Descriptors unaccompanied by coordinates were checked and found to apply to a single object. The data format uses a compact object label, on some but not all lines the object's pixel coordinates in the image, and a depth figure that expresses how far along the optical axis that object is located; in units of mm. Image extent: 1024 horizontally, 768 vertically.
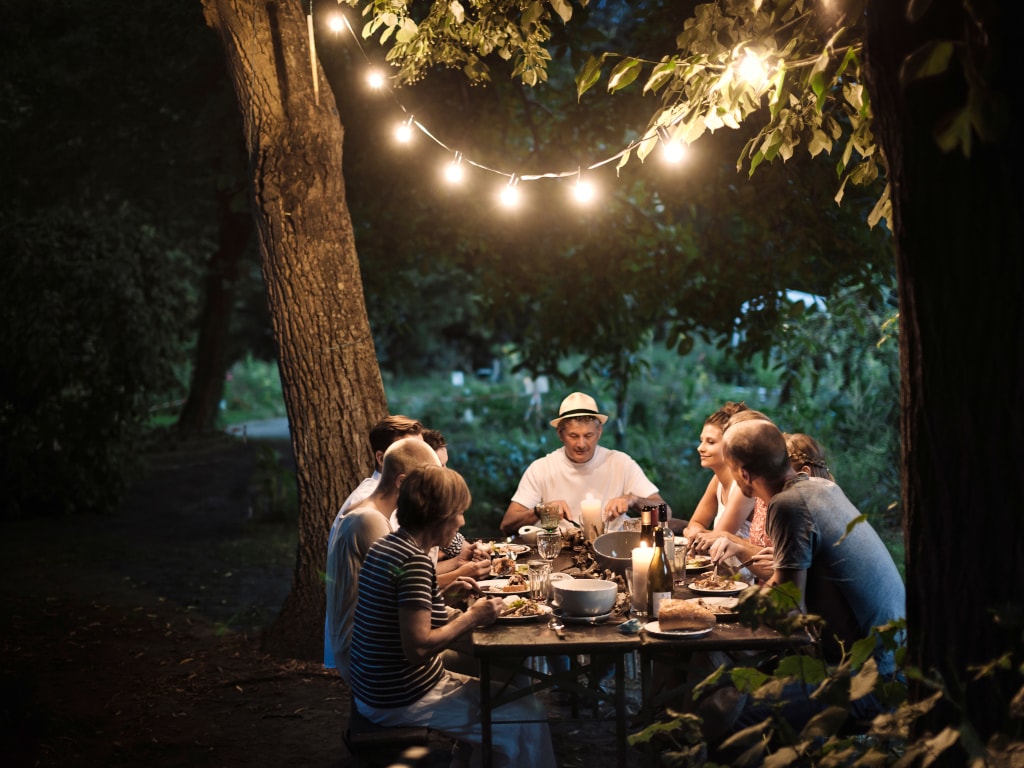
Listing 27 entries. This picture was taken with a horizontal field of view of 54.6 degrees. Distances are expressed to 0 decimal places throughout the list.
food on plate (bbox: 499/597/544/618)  3586
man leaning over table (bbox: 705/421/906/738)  3443
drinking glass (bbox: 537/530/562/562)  4191
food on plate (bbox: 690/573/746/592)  3846
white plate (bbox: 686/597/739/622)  3525
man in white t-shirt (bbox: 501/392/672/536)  5887
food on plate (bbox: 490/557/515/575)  4414
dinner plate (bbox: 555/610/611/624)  3482
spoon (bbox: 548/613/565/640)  3389
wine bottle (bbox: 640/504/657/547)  3664
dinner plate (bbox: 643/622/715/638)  3283
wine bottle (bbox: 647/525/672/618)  3572
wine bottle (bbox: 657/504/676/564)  4043
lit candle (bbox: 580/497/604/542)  4867
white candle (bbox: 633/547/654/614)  3627
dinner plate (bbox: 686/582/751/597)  3759
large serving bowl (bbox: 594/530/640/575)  4227
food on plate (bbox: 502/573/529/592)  3999
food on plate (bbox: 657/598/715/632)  3369
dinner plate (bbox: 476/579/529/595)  3998
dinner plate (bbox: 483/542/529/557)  4793
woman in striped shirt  3266
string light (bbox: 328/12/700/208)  4668
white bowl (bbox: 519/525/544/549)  5094
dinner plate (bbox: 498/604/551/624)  3543
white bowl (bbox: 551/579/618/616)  3498
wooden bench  3234
